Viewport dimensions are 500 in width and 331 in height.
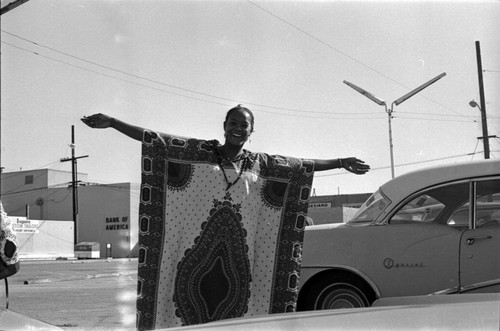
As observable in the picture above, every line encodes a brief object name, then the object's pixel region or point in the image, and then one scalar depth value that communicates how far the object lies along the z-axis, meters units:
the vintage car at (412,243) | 4.74
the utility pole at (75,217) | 41.47
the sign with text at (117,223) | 47.66
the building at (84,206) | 44.91
